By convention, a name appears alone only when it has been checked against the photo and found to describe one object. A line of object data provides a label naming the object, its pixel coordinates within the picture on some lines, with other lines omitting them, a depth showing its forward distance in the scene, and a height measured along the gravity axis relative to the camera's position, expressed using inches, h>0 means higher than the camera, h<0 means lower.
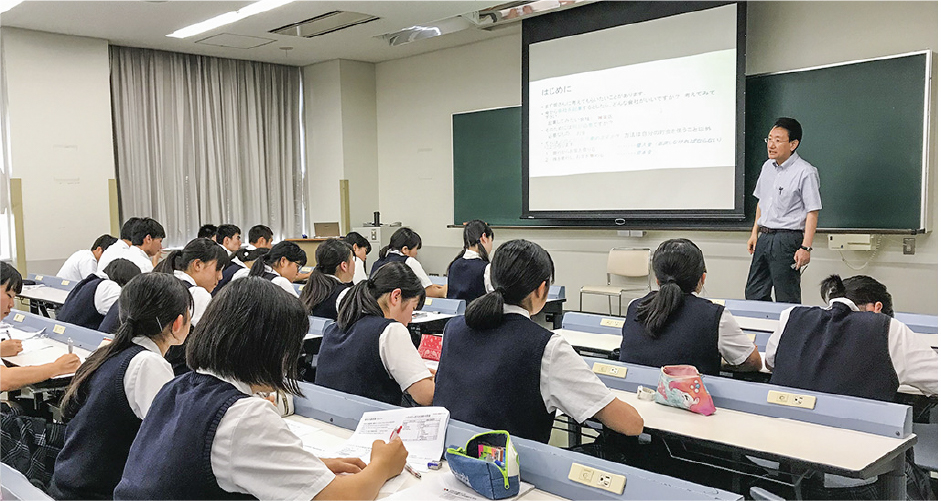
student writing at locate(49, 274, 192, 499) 68.2 -19.0
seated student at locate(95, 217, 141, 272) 209.5 -13.6
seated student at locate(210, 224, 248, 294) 259.6 -13.8
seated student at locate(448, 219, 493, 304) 190.9 -18.4
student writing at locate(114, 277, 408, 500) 52.4 -16.8
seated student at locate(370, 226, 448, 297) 209.0 -14.5
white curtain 318.7 +28.0
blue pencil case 60.0 -22.7
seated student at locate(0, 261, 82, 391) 101.3 -24.5
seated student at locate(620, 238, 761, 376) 99.2 -18.6
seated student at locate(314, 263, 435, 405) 92.7 -19.6
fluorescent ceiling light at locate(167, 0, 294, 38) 251.6 +68.2
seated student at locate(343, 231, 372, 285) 225.5 -15.1
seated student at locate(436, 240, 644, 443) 72.9 -18.1
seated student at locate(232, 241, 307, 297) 163.5 -14.4
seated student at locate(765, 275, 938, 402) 88.9 -20.5
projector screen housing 228.2 +29.0
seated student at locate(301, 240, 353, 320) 144.7 -16.7
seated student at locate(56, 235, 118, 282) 235.1 -20.2
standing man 182.9 -6.8
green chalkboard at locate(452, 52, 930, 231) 195.6 +17.3
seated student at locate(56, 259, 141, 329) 149.6 -20.0
